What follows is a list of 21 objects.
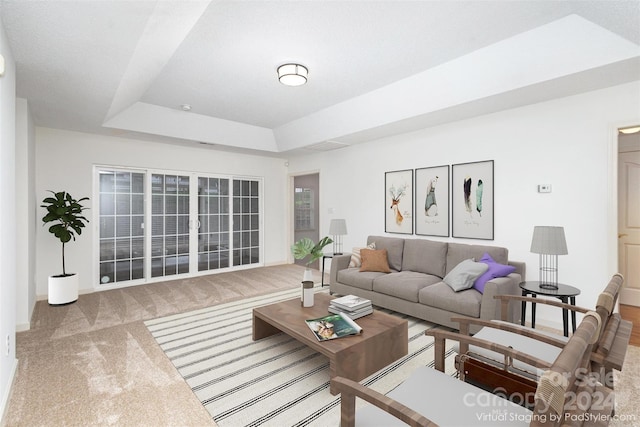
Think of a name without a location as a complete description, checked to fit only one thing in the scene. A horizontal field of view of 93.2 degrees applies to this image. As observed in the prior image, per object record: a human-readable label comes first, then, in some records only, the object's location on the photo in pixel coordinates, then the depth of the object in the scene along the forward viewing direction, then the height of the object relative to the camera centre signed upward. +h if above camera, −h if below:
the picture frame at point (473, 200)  3.77 +0.14
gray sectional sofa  2.98 -0.85
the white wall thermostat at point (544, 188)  3.29 +0.25
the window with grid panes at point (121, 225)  4.89 -0.25
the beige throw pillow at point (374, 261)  4.19 -0.70
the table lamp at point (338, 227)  5.27 -0.28
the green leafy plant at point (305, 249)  2.93 -0.37
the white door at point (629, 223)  3.89 -0.16
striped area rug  1.95 -1.29
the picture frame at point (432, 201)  4.20 +0.14
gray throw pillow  3.21 -0.69
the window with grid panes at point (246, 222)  6.37 -0.24
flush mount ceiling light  3.07 +1.41
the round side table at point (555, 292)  2.65 -0.73
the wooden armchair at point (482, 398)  0.88 -0.74
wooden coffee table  2.16 -0.98
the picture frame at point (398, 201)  4.61 +0.15
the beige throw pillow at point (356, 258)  4.45 -0.70
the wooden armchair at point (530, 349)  1.31 -0.85
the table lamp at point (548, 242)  2.81 -0.30
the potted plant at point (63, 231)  3.95 -0.27
